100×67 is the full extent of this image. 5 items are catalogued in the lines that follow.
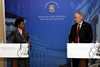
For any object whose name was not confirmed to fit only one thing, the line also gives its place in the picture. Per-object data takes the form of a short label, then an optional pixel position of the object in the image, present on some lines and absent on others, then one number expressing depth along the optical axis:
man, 3.47
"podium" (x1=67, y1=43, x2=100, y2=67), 3.04
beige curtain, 4.16
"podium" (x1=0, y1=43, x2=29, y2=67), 3.18
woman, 3.52
